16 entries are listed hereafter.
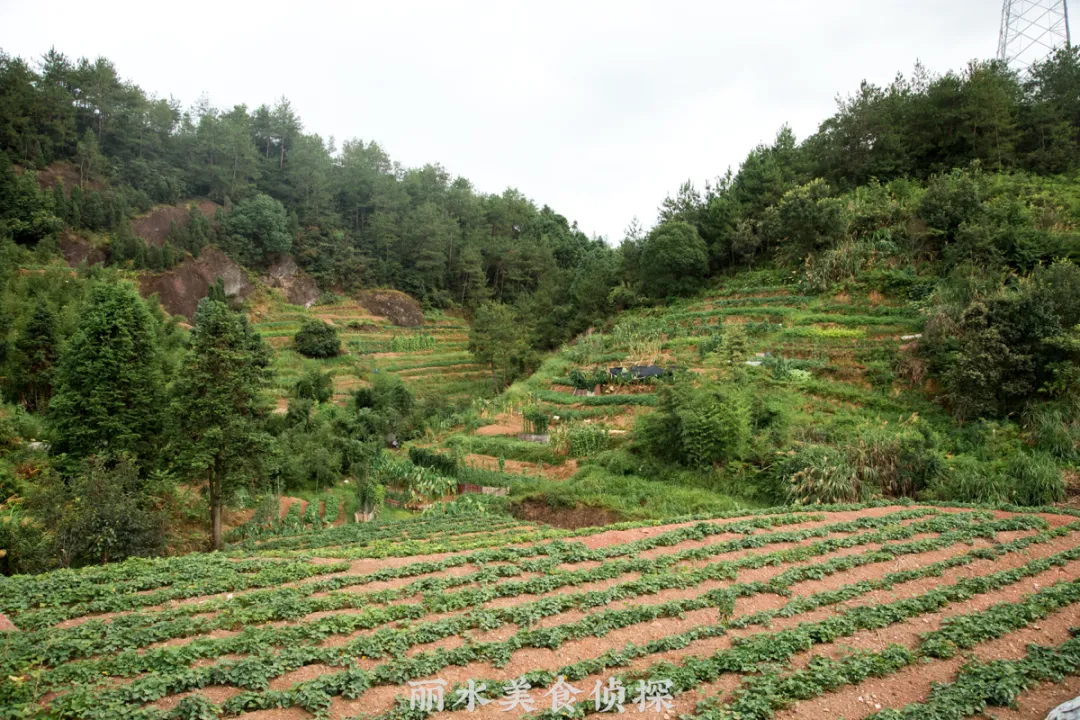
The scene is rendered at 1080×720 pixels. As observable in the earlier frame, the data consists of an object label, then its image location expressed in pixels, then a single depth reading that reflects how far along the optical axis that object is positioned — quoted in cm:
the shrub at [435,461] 2166
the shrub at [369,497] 1864
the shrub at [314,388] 3212
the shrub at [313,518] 1766
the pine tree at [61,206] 3988
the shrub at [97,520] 1107
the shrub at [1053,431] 1470
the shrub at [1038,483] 1350
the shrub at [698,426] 1717
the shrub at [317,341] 4109
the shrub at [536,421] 2308
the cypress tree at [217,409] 1434
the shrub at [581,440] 2088
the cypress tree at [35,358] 2220
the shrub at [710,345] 2486
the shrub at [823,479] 1490
